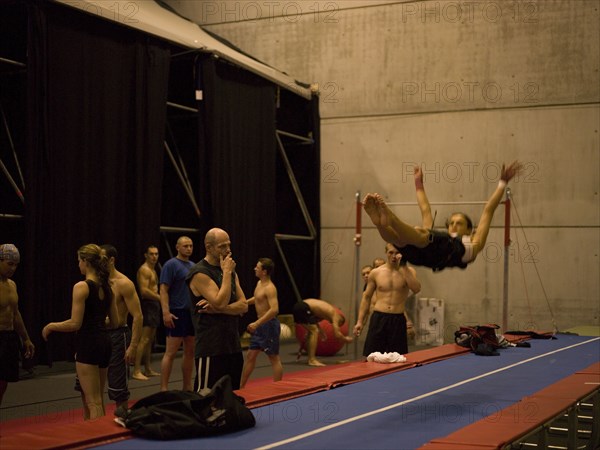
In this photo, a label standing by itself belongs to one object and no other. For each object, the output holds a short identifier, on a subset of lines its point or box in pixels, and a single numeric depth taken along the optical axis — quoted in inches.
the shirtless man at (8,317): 226.5
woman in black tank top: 208.1
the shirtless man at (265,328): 311.4
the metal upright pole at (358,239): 438.2
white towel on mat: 289.7
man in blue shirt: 295.0
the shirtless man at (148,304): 365.1
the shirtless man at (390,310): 322.3
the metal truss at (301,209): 560.7
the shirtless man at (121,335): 228.1
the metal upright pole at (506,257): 452.8
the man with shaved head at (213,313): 225.1
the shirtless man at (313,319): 418.0
